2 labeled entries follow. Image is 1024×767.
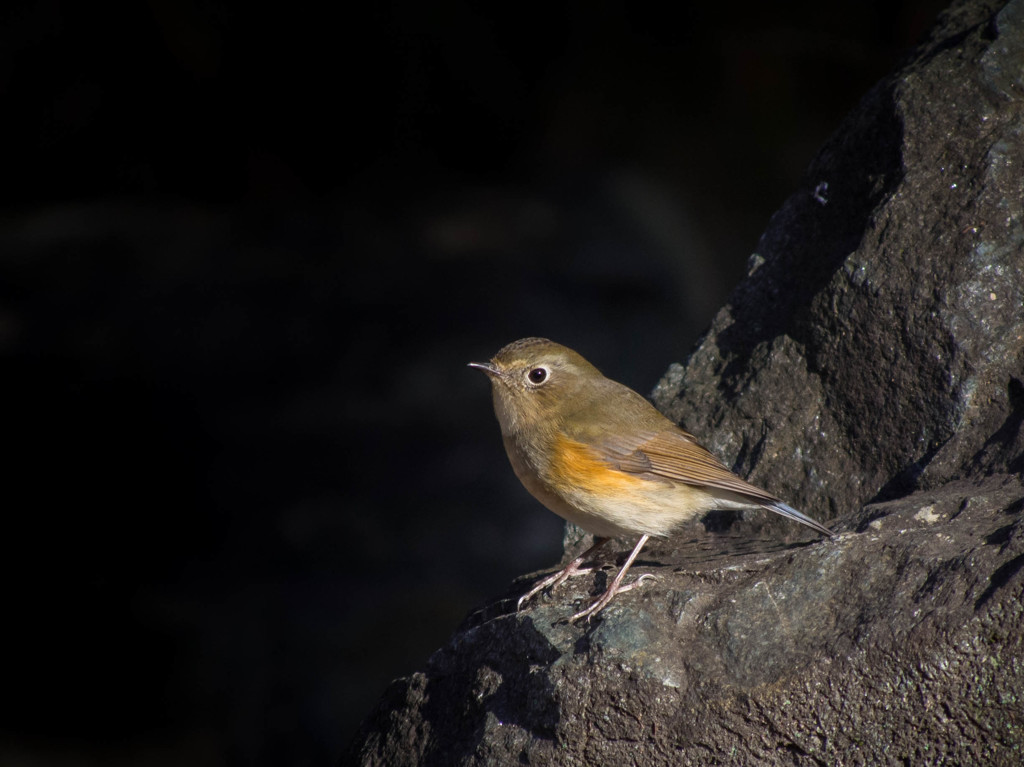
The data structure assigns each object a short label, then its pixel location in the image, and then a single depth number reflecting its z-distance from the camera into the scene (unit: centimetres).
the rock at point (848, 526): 522
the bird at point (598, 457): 759
